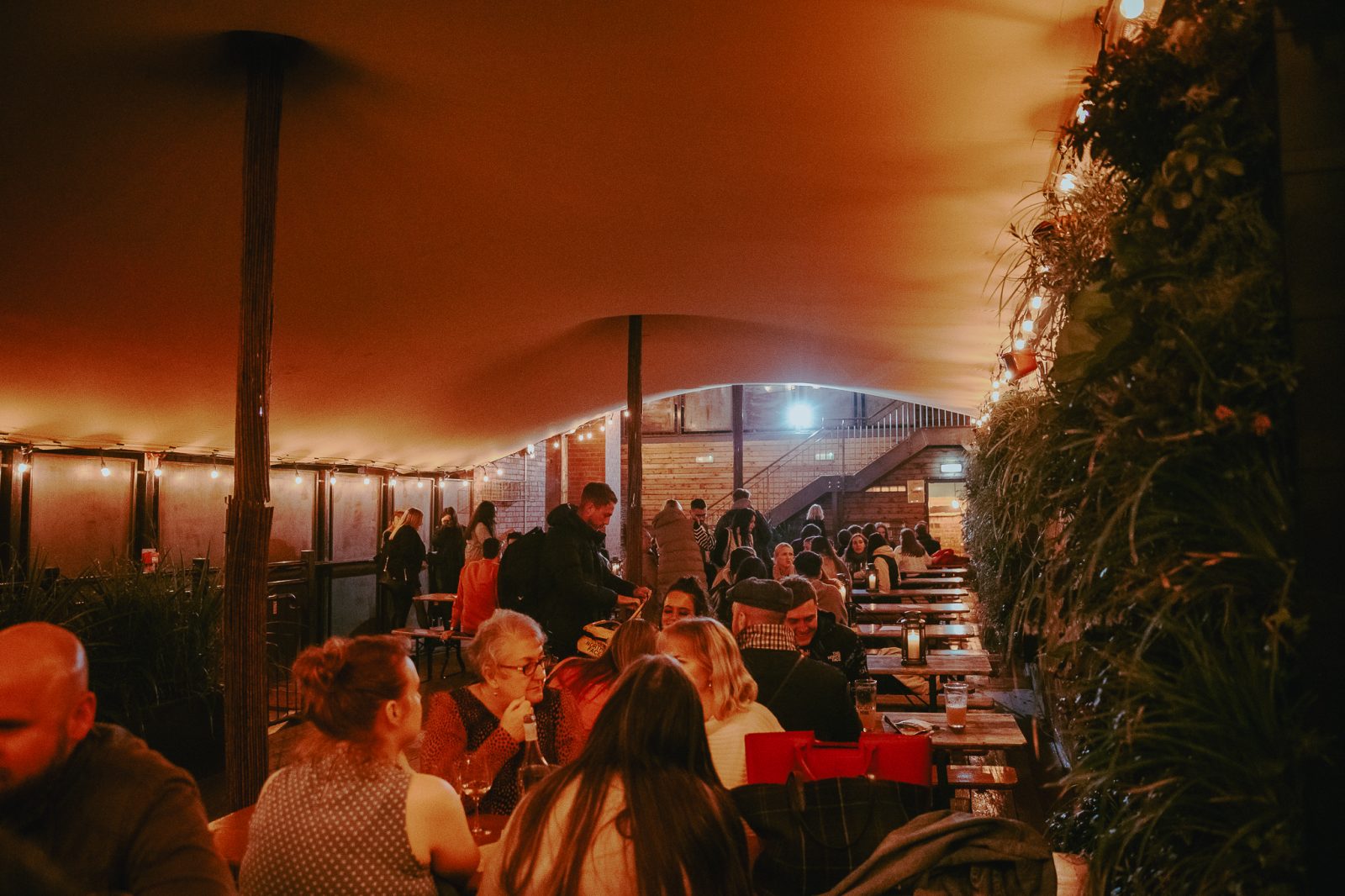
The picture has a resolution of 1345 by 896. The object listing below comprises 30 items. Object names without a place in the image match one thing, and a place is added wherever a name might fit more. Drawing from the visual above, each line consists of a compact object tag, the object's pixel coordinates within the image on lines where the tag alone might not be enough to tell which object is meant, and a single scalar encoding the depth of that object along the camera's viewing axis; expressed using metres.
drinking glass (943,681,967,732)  3.98
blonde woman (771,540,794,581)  8.53
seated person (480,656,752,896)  1.89
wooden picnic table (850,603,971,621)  9.35
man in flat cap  3.77
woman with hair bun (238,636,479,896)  1.95
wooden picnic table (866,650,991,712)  5.50
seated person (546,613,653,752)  3.72
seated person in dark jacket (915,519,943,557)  15.96
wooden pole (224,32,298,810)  3.76
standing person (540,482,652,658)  6.10
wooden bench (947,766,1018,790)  3.41
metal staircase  19.16
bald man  1.51
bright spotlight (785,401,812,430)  20.66
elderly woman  3.01
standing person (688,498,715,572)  9.95
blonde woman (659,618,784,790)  3.19
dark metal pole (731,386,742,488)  18.86
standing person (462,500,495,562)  9.54
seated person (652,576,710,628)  4.78
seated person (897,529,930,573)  13.07
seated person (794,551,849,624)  6.55
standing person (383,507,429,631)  10.86
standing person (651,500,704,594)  8.41
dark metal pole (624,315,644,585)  8.34
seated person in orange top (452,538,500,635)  7.46
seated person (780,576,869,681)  5.56
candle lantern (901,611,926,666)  5.77
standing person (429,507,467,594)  11.59
